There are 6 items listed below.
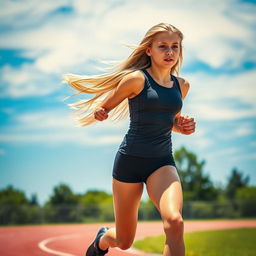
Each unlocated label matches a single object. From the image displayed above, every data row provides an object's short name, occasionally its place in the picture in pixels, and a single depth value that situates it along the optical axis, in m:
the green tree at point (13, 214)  35.78
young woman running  5.04
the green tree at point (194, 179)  60.91
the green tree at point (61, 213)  38.41
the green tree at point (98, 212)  39.81
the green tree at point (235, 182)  71.38
